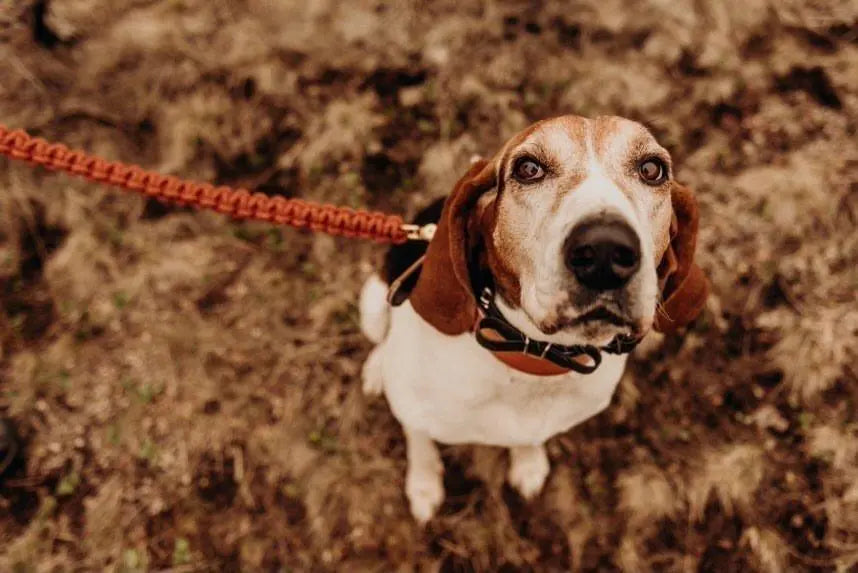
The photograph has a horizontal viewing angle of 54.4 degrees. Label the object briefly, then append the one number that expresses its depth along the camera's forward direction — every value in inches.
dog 21.9
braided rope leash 29.5
